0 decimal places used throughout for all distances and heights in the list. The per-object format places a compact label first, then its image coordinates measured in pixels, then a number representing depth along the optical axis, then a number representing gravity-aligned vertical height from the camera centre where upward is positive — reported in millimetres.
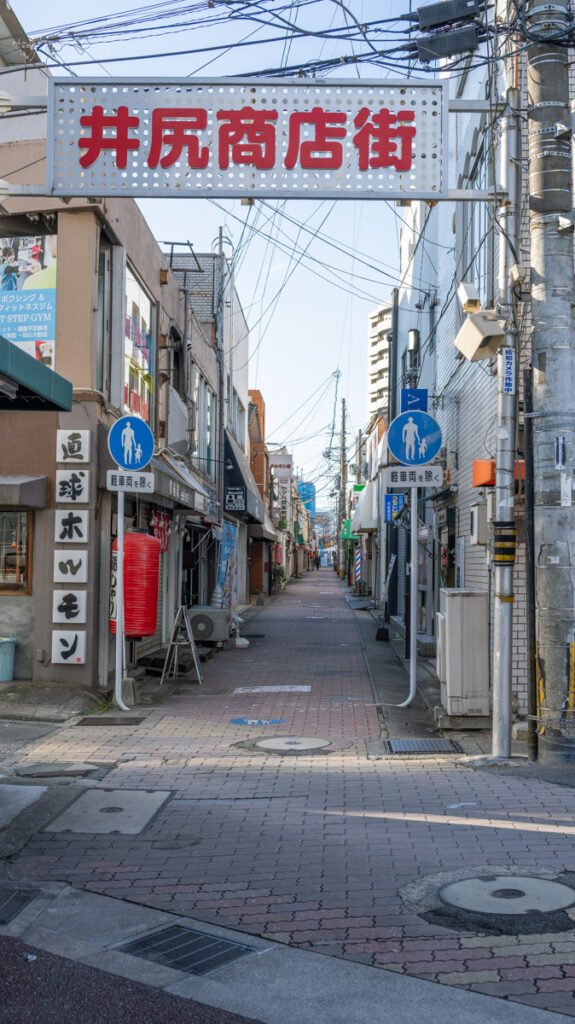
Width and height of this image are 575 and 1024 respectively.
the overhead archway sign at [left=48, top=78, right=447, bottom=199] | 8156 +3502
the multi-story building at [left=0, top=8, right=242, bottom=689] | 12812 +1688
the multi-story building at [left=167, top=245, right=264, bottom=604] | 23812 +4806
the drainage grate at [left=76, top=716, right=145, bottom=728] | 11623 -1967
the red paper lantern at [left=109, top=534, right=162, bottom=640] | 13031 -404
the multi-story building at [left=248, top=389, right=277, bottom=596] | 45906 +1607
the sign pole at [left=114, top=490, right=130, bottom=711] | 12266 -790
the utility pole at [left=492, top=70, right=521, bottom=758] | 8812 +911
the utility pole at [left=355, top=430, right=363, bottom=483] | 58634 +5489
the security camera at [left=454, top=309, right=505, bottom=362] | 8758 +2012
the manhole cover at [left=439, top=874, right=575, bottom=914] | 5148 -1830
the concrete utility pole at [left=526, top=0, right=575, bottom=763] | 8445 +1633
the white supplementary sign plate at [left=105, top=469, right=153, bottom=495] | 12219 +935
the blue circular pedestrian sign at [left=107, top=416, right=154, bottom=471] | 12102 +1418
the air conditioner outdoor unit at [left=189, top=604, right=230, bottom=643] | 18281 -1249
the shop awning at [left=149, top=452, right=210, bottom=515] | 15219 +1256
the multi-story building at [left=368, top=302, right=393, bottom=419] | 78362 +16803
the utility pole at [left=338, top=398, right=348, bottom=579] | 81062 +6771
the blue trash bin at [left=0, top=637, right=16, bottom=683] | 12664 -1346
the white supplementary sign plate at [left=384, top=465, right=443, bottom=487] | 12195 +1023
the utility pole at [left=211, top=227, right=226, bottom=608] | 23031 +4045
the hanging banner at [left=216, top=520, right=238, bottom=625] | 21594 -217
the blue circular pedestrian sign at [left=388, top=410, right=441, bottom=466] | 12258 +1492
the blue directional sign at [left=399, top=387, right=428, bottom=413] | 18386 +2992
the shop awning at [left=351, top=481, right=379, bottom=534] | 38781 +1839
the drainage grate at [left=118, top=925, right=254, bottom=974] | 4520 -1878
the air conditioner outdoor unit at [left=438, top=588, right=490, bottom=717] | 10656 -1034
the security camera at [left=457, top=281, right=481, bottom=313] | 8914 +2375
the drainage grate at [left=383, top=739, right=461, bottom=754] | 9852 -1929
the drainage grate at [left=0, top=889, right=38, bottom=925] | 5130 -1886
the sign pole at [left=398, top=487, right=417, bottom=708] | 12156 -487
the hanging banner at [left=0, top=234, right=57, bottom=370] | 13258 +3546
